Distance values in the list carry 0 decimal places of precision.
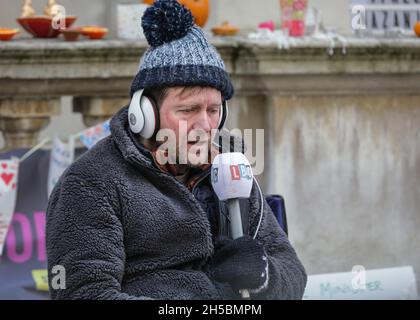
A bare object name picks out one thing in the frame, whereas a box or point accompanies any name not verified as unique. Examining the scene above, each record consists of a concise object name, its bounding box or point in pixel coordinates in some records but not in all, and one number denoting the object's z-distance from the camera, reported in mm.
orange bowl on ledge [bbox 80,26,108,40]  10839
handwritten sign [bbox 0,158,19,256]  10357
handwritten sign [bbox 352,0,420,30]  14331
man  5787
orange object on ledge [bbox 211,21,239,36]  11693
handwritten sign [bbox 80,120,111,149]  10687
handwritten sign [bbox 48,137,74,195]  10583
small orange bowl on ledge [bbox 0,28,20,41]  10625
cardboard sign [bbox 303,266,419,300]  10515
